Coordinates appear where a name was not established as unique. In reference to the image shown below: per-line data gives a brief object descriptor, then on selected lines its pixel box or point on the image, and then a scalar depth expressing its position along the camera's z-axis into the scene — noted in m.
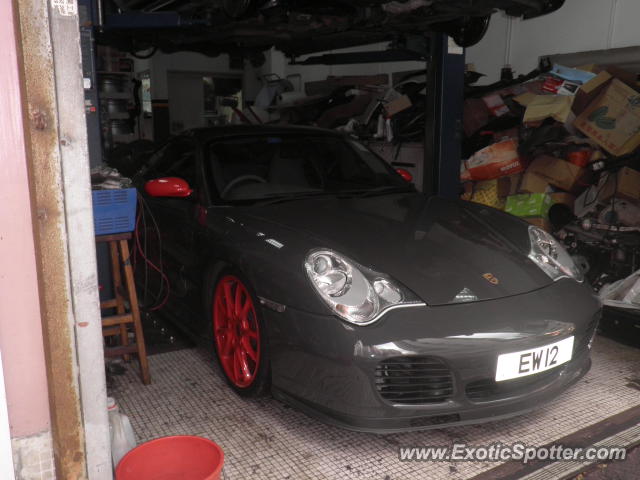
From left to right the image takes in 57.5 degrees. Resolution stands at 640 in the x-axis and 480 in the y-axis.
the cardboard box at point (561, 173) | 4.61
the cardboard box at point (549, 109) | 4.65
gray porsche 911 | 2.01
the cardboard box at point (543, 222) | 4.54
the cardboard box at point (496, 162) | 4.96
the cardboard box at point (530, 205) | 4.54
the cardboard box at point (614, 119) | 4.42
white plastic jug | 1.96
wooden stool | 2.74
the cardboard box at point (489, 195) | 5.09
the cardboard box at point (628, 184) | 4.34
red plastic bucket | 1.84
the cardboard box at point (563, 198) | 4.71
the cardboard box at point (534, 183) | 4.79
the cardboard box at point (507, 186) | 5.07
